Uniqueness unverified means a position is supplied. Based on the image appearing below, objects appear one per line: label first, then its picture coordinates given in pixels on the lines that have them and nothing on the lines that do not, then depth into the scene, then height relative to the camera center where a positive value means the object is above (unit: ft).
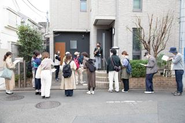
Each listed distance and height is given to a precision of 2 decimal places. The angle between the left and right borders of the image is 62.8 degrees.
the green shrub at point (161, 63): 25.38 -1.37
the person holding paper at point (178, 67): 19.89 -1.61
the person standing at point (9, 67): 20.86 -1.63
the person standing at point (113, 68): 21.78 -1.87
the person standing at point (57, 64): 28.34 -1.76
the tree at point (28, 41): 25.94 +2.49
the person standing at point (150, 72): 21.27 -2.41
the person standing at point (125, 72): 21.95 -2.47
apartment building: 29.25 +7.39
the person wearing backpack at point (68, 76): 19.40 -2.71
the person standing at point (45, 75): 18.65 -2.44
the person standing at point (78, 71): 26.82 -2.86
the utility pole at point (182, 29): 26.94 +4.68
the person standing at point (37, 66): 20.66 -1.51
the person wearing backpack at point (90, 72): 20.92 -2.36
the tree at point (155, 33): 26.96 +4.19
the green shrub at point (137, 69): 23.93 -2.24
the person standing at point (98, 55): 29.19 +0.00
